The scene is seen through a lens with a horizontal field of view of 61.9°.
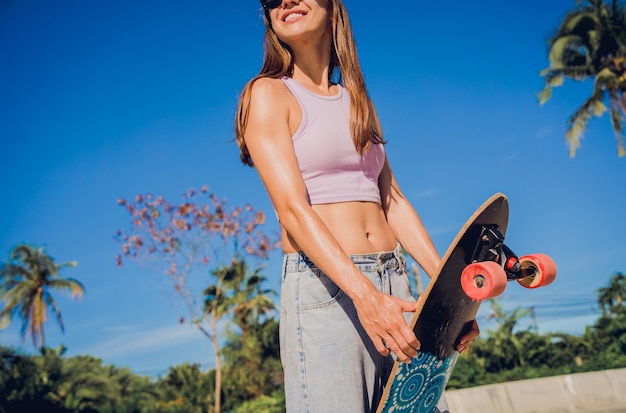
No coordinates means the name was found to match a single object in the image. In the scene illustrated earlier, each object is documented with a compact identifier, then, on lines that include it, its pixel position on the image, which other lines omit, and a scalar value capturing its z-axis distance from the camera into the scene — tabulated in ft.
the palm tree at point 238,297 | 69.62
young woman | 4.74
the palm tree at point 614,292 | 142.61
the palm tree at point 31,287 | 90.43
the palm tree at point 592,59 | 59.00
